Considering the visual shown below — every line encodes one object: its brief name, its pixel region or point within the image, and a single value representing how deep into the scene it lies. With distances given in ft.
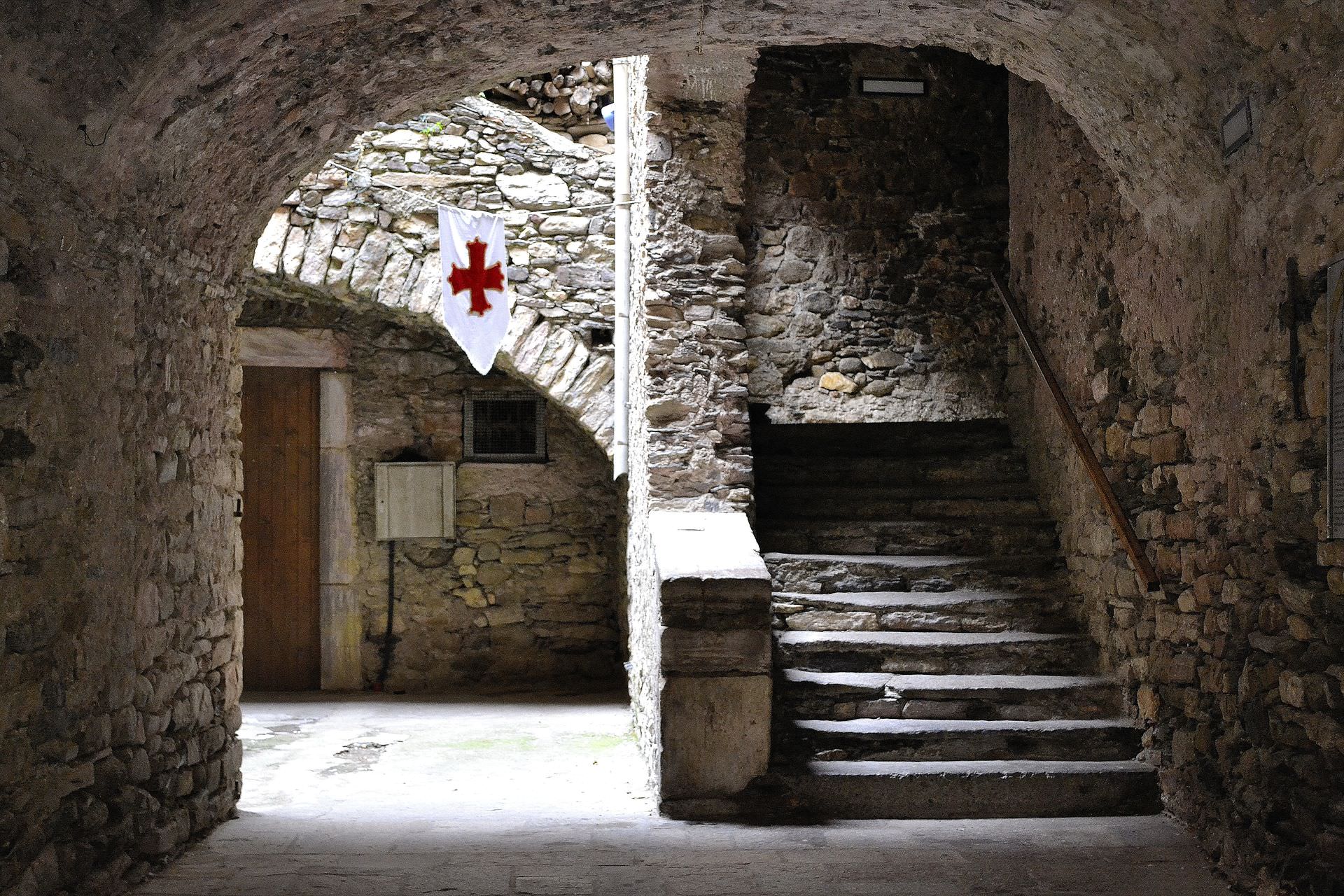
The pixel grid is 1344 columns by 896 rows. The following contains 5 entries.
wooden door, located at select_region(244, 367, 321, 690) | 25.94
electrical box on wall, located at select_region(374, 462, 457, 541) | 25.53
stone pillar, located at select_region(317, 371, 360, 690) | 25.81
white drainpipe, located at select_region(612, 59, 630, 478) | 20.34
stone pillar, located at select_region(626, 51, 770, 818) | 16.94
